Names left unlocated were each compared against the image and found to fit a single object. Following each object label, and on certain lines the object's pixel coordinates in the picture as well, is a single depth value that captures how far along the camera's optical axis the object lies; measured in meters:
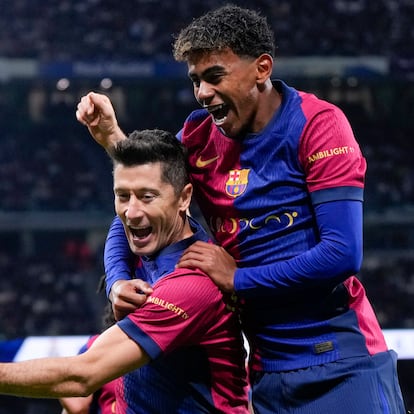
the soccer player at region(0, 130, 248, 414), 5.02
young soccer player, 5.16
